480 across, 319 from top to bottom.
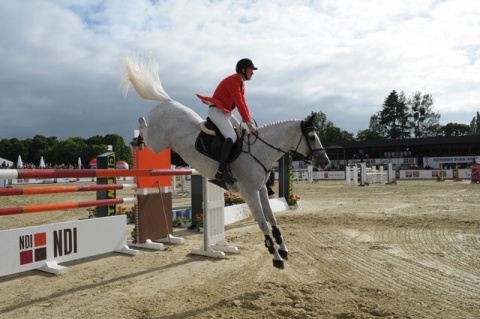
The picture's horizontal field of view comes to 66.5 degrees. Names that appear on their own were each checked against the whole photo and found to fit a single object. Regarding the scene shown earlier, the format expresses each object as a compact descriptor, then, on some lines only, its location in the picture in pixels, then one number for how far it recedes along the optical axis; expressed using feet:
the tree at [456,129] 286.93
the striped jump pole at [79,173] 13.27
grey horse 13.65
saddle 13.91
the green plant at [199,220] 27.17
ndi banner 14.73
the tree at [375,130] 270.87
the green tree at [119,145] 235.32
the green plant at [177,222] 29.68
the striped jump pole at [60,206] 14.26
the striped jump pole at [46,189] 14.24
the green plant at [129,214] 30.31
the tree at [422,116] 252.42
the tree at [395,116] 261.44
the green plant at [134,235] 21.26
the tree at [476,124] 330.26
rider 13.56
